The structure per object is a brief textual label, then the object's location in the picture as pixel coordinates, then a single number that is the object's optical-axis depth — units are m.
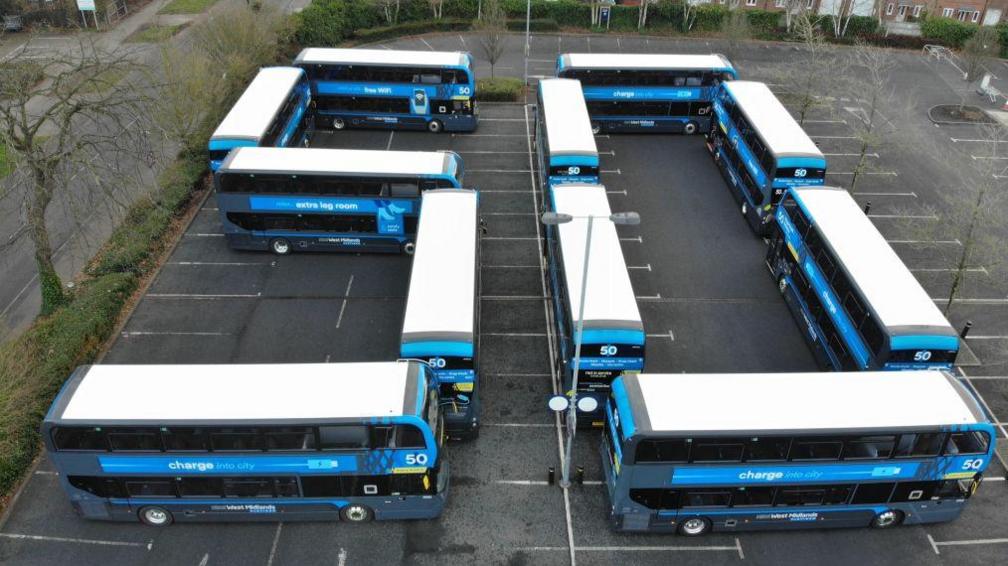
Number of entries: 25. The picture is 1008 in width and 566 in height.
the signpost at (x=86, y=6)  55.88
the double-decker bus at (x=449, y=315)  21.36
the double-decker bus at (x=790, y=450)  18.47
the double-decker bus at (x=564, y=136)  32.44
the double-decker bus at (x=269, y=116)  33.59
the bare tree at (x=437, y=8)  57.97
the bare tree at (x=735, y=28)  50.88
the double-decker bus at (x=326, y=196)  30.55
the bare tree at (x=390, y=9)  56.55
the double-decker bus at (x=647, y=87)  41.44
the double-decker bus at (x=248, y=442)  18.39
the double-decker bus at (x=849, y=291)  21.95
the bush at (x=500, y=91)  47.06
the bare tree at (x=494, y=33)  48.23
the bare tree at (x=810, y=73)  42.25
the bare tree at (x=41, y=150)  24.84
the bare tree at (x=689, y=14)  58.25
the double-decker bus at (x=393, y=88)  41.22
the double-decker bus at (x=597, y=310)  21.83
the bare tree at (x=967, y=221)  27.84
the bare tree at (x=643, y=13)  58.67
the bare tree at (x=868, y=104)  37.57
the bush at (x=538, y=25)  59.12
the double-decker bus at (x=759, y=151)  31.80
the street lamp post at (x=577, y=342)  18.03
